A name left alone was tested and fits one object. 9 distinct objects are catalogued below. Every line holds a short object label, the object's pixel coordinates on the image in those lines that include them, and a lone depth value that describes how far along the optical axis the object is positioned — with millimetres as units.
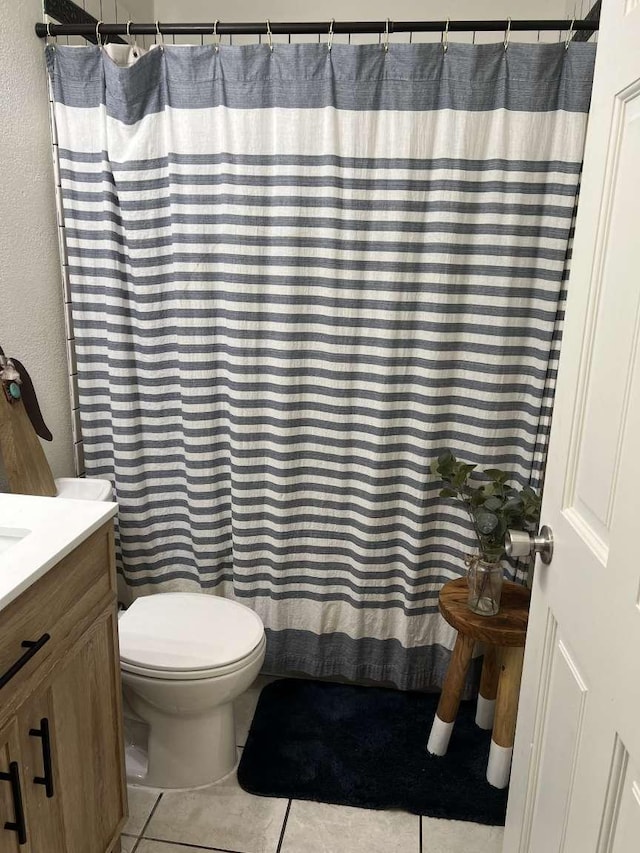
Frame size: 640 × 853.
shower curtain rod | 1617
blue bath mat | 1739
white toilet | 1603
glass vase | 1716
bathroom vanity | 1031
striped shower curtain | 1711
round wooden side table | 1675
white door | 826
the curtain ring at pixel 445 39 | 1651
